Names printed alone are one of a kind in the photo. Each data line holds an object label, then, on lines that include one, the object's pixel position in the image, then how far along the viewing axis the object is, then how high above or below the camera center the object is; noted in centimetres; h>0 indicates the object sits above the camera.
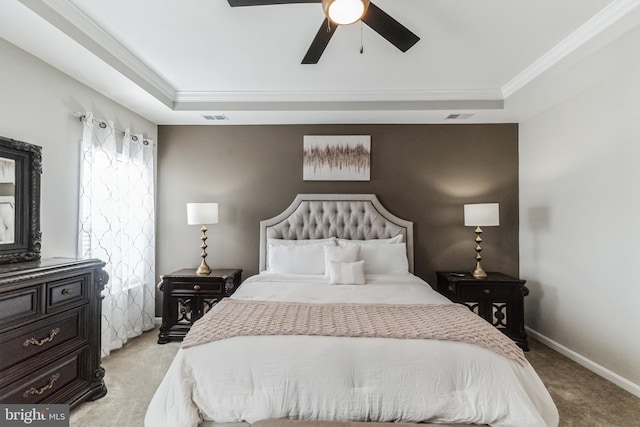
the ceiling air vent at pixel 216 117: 362 +118
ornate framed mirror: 210 +10
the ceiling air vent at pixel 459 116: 355 +117
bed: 156 -83
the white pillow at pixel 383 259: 337 -48
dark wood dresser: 176 -76
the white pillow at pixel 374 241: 352 -30
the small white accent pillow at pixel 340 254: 321 -40
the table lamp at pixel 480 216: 334 +0
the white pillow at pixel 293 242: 356 -31
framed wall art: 389 +73
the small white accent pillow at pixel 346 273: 297 -56
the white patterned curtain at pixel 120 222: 283 -7
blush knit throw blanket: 171 -66
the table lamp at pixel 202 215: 346 +0
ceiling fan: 158 +109
